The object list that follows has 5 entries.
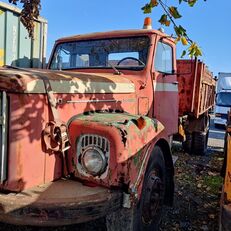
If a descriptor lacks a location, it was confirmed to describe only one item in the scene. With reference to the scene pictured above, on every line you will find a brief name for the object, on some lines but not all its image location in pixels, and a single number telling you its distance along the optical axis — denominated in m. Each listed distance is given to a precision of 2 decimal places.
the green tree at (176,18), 2.13
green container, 3.60
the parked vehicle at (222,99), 11.23
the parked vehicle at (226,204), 1.85
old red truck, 1.69
